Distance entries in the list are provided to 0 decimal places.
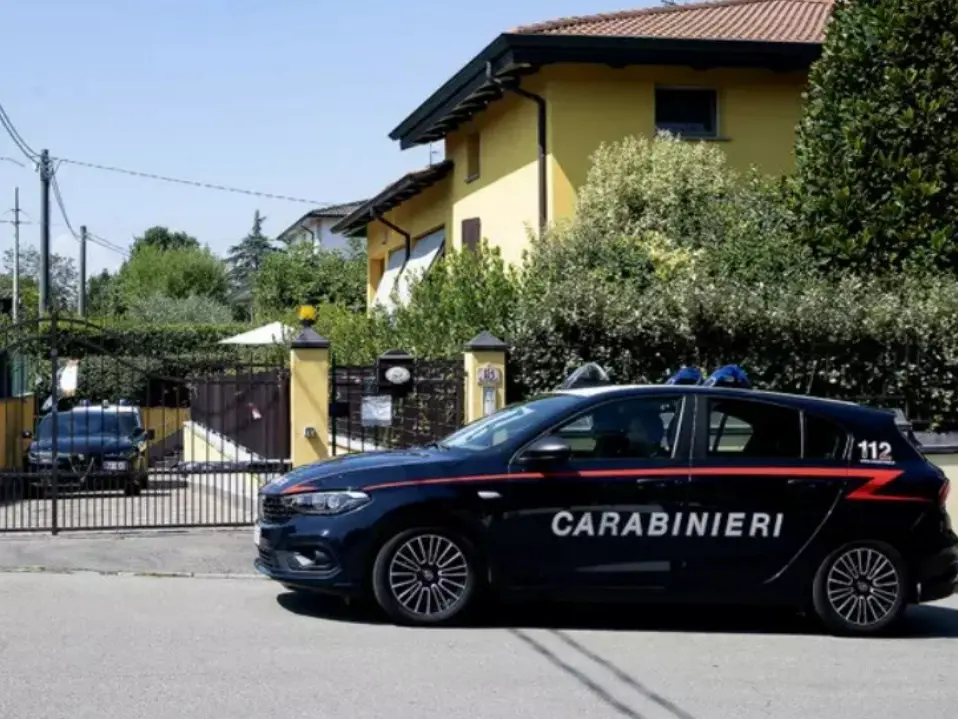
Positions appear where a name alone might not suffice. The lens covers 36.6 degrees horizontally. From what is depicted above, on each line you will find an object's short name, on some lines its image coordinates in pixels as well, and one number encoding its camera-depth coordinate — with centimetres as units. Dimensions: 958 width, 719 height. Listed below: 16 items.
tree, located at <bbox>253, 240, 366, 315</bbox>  5453
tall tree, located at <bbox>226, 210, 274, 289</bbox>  11481
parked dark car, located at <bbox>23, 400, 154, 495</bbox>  1430
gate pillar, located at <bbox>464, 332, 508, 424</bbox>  1438
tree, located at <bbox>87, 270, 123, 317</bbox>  8037
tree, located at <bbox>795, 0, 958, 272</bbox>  1625
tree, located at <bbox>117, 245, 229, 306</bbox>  8550
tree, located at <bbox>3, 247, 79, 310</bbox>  9506
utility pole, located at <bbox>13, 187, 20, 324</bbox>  5125
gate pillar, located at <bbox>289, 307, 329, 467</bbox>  1445
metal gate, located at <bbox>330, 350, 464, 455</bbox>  1462
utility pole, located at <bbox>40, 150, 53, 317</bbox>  4081
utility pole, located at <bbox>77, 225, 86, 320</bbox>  6184
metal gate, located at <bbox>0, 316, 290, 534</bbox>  1423
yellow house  2133
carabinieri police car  962
